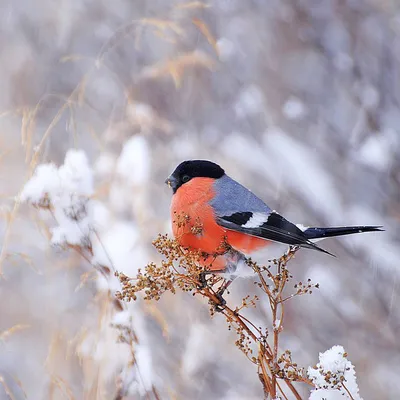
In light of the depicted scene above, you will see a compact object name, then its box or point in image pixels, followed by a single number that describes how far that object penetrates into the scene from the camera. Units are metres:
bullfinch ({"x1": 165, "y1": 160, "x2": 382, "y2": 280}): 3.13
